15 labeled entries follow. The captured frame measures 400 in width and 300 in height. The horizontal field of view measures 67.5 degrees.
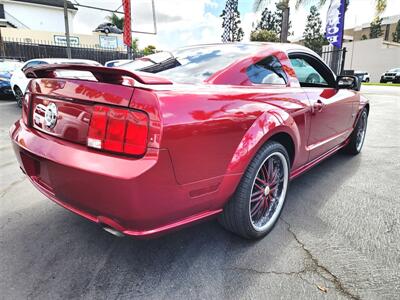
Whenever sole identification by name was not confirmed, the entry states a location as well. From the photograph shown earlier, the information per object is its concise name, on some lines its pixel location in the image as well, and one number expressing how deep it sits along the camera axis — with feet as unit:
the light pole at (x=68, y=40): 45.79
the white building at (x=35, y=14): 101.50
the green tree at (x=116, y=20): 147.43
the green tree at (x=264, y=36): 76.11
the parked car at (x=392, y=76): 85.71
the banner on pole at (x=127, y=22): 48.39
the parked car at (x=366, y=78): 95.30
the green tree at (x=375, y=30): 174.75
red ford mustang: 4.84
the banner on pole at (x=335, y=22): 40.04
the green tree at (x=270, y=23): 172.76
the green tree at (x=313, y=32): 162.91
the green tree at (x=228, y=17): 98.99
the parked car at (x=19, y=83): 24.42
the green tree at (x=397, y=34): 173.17
